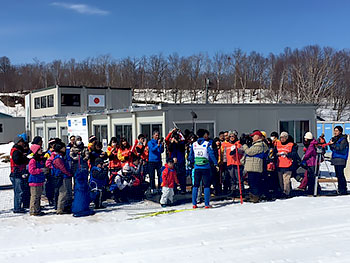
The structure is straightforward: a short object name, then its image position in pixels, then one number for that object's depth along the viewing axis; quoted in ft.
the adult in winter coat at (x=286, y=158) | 32.35
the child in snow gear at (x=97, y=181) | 30.76
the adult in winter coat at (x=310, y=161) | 32.99
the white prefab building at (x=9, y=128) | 154.81
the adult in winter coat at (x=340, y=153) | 31.94
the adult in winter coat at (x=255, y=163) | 30.42
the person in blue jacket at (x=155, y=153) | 35.68
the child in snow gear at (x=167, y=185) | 30.91
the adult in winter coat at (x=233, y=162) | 33.45
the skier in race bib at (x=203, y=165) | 29.14
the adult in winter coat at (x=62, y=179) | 28.84
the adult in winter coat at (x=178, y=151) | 34.78
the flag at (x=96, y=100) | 112.37
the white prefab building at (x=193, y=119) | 51.29
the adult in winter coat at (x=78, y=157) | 30.04
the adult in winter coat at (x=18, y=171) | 29.48
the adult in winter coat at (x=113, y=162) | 34.17
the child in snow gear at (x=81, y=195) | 28.60
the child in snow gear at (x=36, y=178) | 28.50
